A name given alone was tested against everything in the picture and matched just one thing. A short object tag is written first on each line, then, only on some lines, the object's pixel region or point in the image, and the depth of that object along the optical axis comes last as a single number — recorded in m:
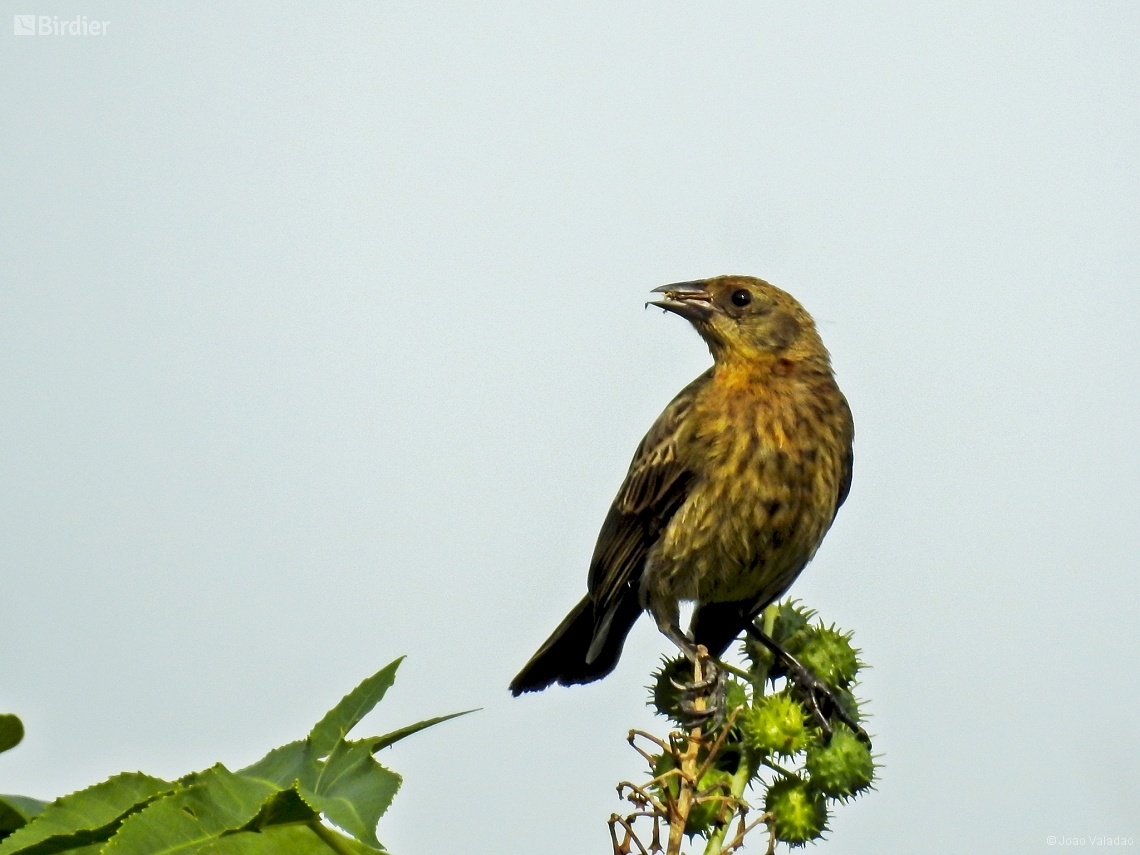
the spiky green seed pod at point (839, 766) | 5.22
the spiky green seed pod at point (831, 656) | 5.97
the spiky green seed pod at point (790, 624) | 6.12
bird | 9.31
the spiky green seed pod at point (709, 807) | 4.63
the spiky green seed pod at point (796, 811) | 5.07
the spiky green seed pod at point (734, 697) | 5.42
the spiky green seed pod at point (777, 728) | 5.11
